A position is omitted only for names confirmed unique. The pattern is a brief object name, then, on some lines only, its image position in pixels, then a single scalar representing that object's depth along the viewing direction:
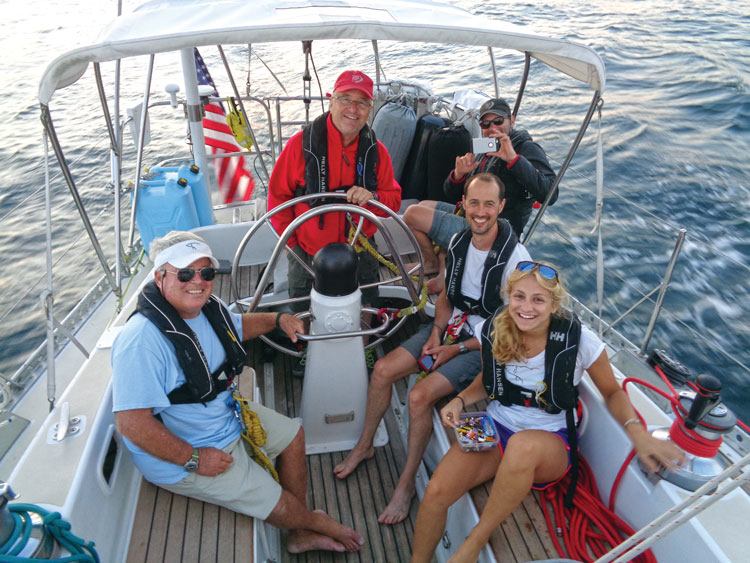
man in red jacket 2.20
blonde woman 1.60
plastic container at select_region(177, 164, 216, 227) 3.16
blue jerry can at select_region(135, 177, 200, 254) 2.98
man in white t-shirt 2.08
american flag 4.18
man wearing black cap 2.77
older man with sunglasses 1.44
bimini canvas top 1.82
